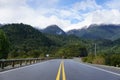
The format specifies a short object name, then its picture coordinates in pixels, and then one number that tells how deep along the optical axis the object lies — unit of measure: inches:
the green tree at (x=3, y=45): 1776.0
